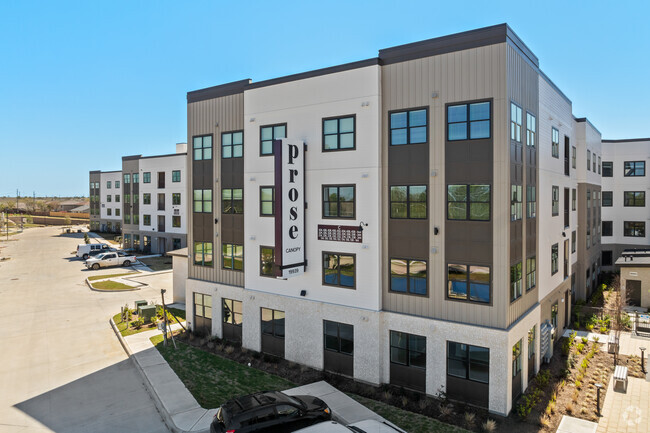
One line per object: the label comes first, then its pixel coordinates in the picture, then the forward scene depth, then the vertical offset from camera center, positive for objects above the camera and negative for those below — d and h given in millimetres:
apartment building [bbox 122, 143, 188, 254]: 53594 +903
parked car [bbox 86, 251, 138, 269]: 46375 -6003
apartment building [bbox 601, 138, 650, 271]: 39031 +1086
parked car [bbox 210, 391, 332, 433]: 11742 -6192
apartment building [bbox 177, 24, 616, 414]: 14406 -312
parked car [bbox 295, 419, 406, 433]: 10930 -6235
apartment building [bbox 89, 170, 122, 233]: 76062 +1441
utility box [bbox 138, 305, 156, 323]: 25284 -6488
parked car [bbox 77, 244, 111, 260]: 53219 -5521
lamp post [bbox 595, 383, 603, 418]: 14206 -6864
